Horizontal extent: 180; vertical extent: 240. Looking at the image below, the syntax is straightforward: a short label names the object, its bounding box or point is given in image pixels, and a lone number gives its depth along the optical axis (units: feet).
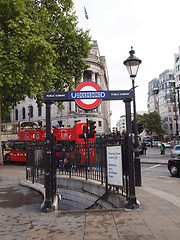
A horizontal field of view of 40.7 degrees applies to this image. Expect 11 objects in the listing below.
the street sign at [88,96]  19.85
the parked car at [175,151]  70.64
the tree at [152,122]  260.83
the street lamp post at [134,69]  30.63
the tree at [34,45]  54.19
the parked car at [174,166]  42.97
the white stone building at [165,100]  291.99
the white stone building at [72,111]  165.78
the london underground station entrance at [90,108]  19.54
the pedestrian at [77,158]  33.89
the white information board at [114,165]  20.75
